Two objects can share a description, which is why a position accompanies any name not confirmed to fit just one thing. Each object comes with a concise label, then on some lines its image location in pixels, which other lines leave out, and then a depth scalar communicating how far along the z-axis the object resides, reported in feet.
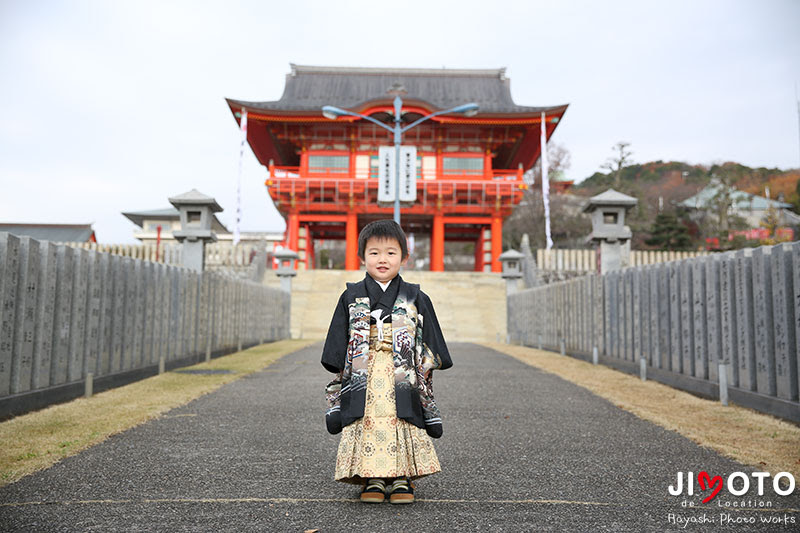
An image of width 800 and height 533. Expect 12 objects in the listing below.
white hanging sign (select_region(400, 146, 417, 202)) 54.75
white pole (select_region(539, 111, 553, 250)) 81.20
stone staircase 58.08
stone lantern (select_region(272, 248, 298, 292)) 57.82
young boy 8.66
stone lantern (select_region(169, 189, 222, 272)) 32.81
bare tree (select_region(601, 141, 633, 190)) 113.40
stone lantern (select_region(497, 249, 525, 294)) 59.06
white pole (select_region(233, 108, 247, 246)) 80.46
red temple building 86.07
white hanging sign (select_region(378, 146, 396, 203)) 55.31
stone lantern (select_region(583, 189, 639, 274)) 33.50
